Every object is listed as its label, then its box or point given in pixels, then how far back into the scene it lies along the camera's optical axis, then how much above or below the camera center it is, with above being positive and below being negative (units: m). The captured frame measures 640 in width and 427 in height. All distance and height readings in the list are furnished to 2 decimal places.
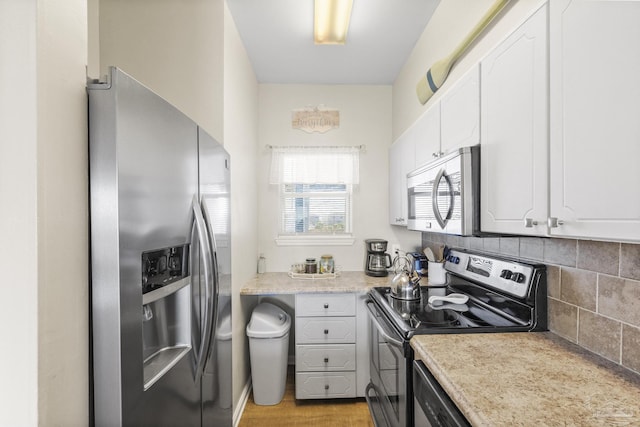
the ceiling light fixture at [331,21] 1.93 +1.21
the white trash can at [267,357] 2.38 -1.05
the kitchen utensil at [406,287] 1.83 -0.43
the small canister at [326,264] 2.96 -0.48
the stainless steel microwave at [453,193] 1.33 +0.08
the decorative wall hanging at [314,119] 3.18 +0.88
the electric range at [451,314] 1.33 -0.49
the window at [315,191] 3.16 +0.19
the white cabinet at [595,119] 0.72 +0.22
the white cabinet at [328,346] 2.43 -0.99
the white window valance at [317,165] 3.15 +0.44
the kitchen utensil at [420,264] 2.63 -0.43
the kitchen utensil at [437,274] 2.18 -0.42
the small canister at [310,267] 2.91 -0.49
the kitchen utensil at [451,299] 1.68 -0.46
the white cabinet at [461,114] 1.37 +0.44
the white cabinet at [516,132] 0.99 +0.26
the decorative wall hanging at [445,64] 1.43 +0.83
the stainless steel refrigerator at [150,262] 0.77 -0.14
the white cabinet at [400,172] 2.34 +0.30
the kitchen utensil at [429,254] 2.44 -0.33
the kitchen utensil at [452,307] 1.63 -0.49
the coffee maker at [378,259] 2.89 -0.43
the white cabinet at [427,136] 1.80 +0.44
